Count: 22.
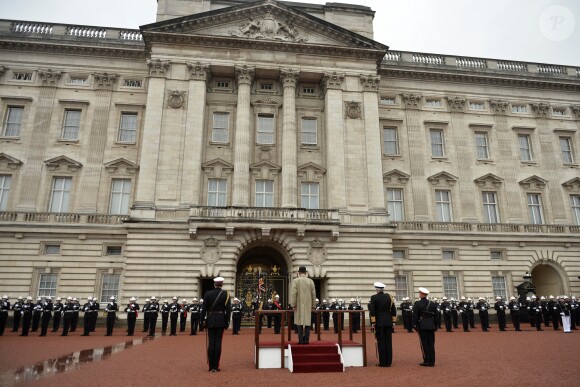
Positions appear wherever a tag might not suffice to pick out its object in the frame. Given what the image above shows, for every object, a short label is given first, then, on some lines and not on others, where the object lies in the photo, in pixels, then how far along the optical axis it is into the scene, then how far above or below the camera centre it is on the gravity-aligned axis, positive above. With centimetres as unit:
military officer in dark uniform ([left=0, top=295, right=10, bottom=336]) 1979 -26
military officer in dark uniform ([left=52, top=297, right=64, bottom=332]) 2092 -30
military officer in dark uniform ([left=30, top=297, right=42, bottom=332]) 2143 -41
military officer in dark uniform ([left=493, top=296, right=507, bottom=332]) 2348 -26
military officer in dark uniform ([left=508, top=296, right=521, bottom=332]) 2350 -10
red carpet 1005 -117
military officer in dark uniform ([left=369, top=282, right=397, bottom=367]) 1085 -30
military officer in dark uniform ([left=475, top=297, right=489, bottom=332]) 2366 -16
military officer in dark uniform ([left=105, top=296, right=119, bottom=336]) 2075 -49
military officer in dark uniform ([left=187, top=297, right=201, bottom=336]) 2153 -46
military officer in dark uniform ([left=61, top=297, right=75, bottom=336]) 2012 -29
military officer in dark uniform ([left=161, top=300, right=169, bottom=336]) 2247 -38
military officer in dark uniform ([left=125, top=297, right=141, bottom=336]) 2116 -52
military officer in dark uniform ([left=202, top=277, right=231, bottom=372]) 1002 -24
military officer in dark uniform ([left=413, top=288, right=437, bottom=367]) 1084 -37
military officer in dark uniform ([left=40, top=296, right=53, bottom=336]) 1972 -29
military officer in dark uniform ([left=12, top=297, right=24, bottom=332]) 2128 -32
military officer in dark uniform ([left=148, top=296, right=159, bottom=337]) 2197 -40
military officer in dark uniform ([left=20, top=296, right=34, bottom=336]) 1994 -39
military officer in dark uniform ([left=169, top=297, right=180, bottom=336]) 2119 -27
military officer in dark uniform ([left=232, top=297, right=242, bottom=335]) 2181 -40
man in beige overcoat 1104 +18
